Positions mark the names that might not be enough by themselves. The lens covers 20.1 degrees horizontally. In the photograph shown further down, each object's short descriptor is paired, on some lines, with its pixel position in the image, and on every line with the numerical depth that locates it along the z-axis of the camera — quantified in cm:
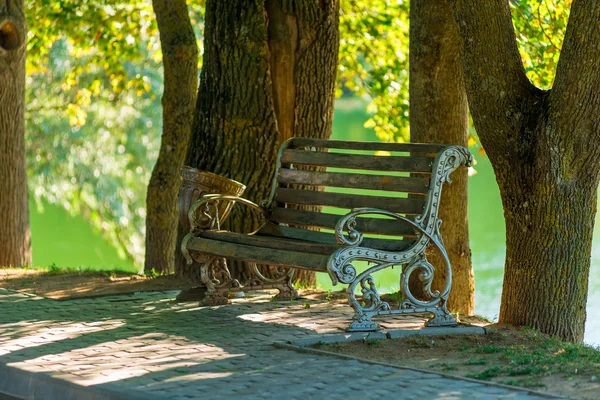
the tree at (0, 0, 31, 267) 1891
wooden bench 1067
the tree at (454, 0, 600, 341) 1124
